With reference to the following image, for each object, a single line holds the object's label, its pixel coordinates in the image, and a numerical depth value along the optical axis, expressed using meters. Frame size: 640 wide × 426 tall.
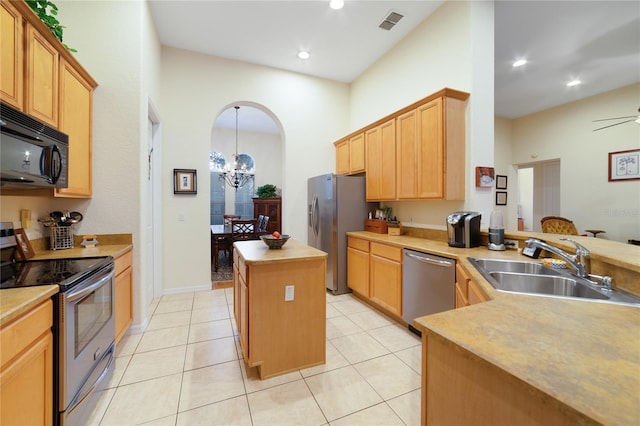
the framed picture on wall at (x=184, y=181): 3.65
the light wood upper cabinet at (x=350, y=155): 3.90
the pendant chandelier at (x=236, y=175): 6.48
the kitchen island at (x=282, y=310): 1.90
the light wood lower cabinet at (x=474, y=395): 0.60
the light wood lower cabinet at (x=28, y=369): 1.01
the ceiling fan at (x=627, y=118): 4.25
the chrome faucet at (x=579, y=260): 1.44
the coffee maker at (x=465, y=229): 2.45
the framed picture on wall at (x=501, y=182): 6.01
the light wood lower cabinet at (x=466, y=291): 1.49
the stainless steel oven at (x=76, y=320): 1.34
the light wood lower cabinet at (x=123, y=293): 2.16
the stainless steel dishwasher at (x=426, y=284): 2.22
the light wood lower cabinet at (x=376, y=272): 2.81
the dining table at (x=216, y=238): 4.93
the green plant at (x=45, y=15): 1.82
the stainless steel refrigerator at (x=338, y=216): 3.65
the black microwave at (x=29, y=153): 1.40
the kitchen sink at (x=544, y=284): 1.38
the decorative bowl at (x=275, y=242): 2.28
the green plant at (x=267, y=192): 6.52
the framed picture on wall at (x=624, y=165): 4.32
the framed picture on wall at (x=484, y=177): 2.71
